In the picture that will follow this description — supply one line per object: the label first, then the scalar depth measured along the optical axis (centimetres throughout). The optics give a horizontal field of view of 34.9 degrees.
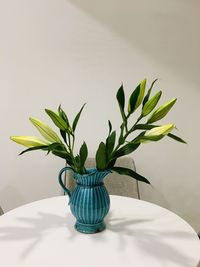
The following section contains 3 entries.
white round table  101
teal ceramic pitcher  114
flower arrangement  110
